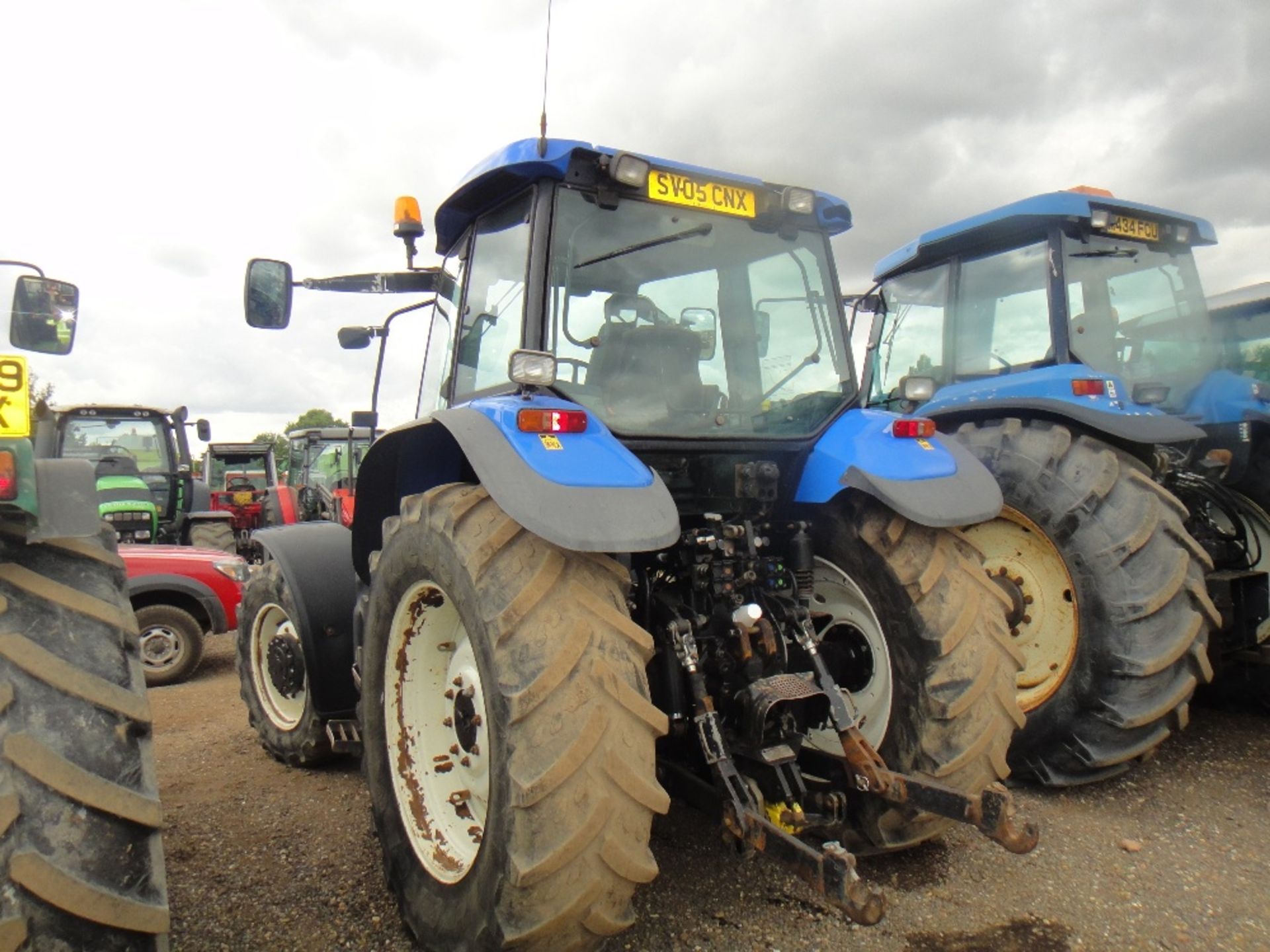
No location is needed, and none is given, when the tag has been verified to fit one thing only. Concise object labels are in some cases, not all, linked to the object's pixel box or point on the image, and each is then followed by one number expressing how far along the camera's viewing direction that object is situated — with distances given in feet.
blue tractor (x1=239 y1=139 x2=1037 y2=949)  6.41
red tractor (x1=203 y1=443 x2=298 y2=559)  36.24
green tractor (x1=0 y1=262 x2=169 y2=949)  4.68
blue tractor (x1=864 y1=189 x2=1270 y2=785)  11.34
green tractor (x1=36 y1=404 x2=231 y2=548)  27.96
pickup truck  19.86
